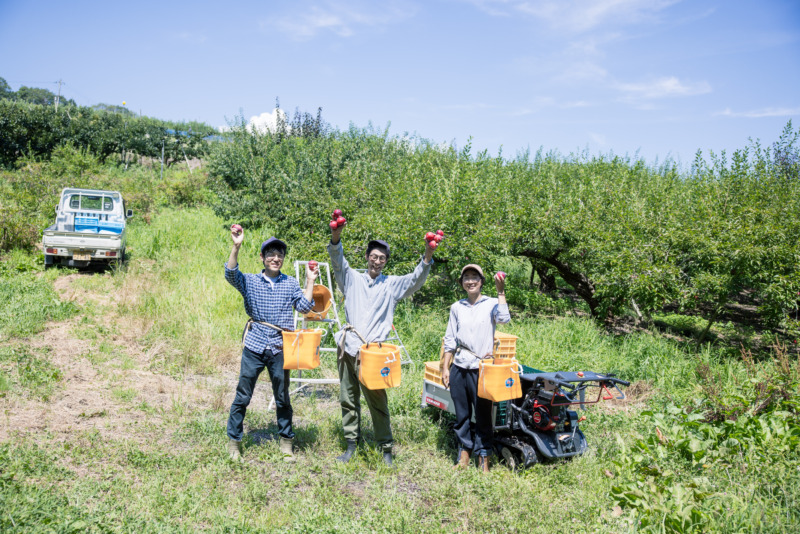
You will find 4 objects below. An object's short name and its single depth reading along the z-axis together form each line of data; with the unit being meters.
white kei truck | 11.51
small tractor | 4.44
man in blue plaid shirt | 4.45
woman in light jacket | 4.48
